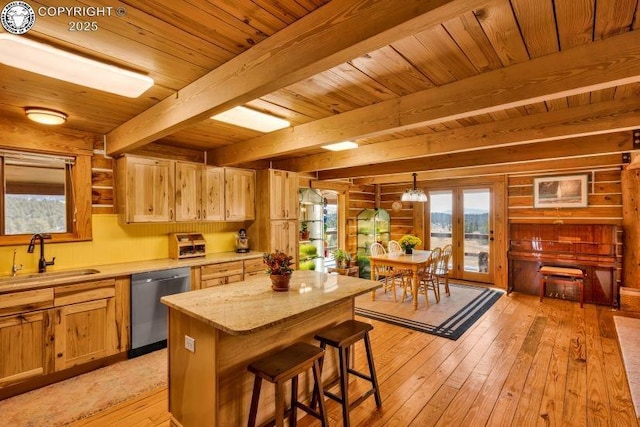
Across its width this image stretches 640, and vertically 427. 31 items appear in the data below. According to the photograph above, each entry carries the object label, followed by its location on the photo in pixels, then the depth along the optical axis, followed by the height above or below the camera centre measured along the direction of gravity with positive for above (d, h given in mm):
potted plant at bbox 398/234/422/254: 5645 -526
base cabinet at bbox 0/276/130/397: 2611 -1009
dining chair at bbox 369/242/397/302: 5414 -1008
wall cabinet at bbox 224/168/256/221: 4516 +305
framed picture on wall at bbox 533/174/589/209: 5340 +364
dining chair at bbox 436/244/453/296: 5516 -928
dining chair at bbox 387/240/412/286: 5359 -971
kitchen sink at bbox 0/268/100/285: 2896 -583
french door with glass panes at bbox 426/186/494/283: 6484 -312
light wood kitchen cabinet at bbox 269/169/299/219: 4758 +309
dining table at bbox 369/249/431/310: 4883 -774
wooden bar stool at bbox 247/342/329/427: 1823 -922
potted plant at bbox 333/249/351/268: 6250 -877
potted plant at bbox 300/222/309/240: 5930 -319
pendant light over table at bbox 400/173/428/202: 5707 +317
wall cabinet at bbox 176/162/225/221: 3984 +295
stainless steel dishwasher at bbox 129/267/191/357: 3277 -966
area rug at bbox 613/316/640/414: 2682 -1441
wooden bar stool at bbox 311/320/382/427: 2164 -933
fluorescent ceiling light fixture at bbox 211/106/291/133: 2704 +872
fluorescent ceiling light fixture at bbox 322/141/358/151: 3955 +870
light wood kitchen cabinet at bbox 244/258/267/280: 4293 -734
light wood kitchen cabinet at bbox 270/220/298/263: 4766 -342
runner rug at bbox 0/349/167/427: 2377 -1501
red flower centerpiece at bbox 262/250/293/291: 2438 -440
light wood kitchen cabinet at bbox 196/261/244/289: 3828 -741
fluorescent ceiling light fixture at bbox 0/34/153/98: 1647 +861
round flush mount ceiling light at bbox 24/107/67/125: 2634 +849
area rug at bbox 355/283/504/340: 4148 -1465
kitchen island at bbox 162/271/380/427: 1868 -827
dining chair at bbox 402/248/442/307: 5145 -1018
